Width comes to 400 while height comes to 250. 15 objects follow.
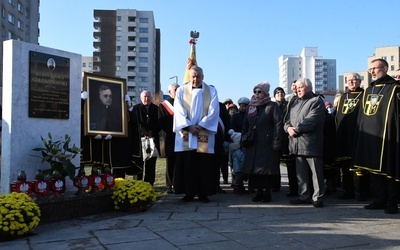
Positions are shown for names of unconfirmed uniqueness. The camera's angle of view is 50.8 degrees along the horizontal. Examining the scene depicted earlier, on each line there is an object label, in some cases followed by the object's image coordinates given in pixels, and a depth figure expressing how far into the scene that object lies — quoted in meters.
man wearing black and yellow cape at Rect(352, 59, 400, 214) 5.96
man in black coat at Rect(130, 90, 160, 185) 8.10
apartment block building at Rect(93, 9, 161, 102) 104.25
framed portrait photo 7.10
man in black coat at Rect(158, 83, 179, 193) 7.67
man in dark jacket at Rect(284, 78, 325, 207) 6.50
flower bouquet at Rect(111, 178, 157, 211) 6.07
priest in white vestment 6.96
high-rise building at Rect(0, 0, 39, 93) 56.41
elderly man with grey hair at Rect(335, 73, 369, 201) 7.33
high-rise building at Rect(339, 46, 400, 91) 99.19
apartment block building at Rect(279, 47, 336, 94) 149.96
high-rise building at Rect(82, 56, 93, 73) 124.94
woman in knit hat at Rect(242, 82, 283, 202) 6.94
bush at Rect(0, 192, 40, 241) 4.50
